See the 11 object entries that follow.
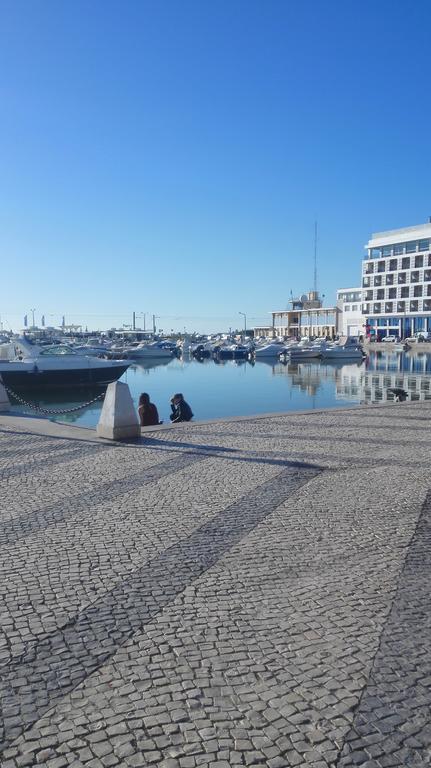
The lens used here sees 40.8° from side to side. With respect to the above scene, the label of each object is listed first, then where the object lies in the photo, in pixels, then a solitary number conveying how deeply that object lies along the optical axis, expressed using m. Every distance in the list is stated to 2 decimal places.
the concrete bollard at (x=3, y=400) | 14.52
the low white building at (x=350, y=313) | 115.69
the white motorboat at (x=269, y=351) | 76.62
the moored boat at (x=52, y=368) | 32.97
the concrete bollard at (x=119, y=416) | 10.67
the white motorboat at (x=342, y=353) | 68.19
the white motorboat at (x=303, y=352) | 70.50
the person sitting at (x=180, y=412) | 14.73
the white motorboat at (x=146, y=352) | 75.44
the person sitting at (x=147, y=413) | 13.63
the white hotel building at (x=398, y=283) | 95.88
